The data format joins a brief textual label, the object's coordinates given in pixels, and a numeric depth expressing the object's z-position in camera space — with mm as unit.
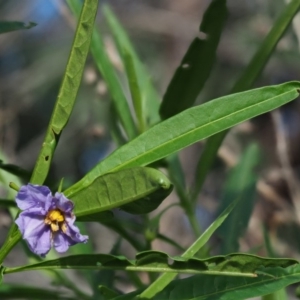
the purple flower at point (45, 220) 565
